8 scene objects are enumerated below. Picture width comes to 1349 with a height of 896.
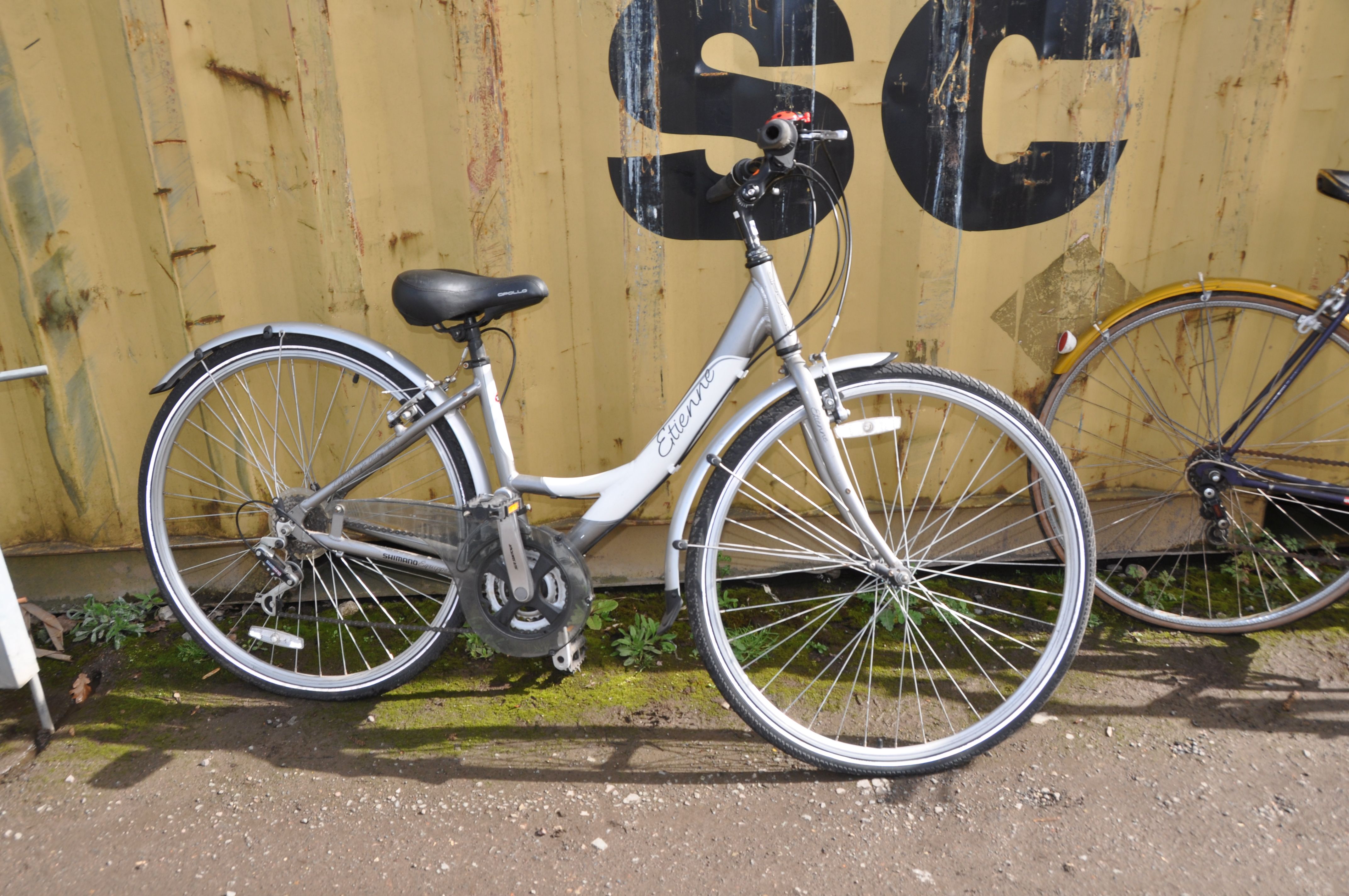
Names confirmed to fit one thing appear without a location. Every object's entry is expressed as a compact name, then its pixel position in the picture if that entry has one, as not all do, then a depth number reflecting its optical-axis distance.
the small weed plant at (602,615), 3.28
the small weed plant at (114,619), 3.24
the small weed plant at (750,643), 3.08
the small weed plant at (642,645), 3.07
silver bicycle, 2.43
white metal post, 2.59
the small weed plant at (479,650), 3.09
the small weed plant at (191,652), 3.14
